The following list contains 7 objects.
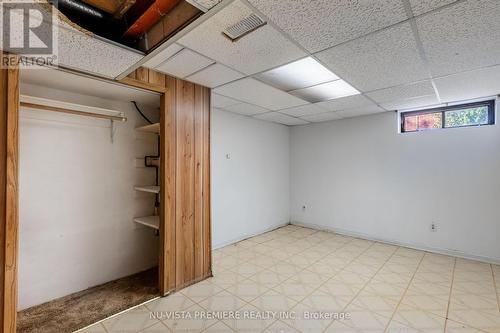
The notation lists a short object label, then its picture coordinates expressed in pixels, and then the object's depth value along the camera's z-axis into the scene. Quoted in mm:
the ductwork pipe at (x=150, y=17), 1614
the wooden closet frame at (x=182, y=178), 2615
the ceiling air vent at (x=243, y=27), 1682
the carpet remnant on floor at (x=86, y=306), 2132
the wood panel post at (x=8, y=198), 1687
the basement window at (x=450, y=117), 3609
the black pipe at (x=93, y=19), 1562
